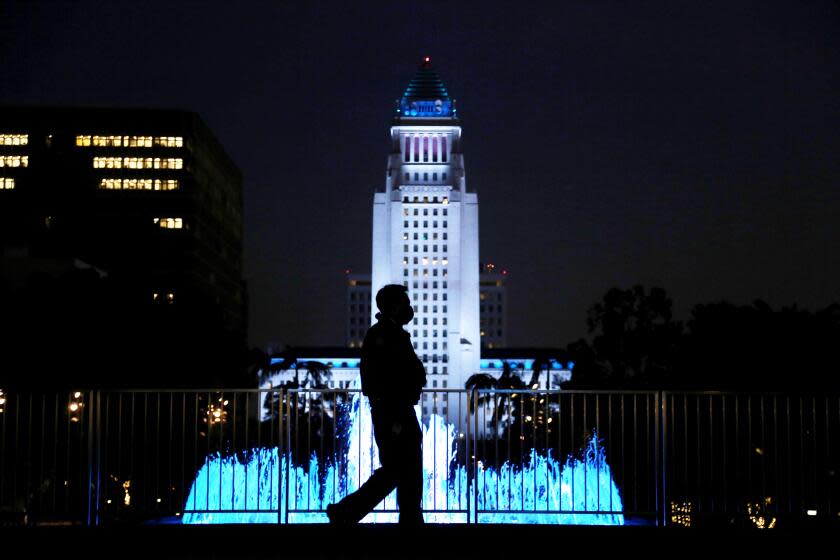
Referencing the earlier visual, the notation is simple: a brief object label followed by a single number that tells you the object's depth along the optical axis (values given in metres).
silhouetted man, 11.33
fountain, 23.82
